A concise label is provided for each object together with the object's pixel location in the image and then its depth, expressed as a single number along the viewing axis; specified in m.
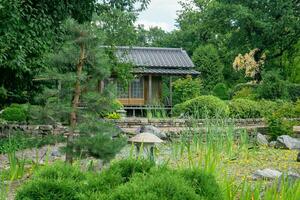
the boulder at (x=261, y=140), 11.97
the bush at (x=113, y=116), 15.62
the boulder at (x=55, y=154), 8.84
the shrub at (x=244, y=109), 16.27
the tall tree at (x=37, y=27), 7.72
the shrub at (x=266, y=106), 15.91
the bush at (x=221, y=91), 22.95
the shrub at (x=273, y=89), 19.56
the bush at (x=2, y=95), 10.61
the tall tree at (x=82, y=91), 5.44
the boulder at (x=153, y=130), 12.00
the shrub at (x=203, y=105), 15.29
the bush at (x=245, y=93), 21.42
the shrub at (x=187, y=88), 21.05
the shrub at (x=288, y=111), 13.47
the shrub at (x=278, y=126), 12.80
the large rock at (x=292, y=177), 5.22
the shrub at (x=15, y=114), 13.23
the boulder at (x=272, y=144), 11.76
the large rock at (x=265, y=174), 6.52
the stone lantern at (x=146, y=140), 5.92
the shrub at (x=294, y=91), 21.19
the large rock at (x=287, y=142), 11.25
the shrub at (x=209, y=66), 26.78
